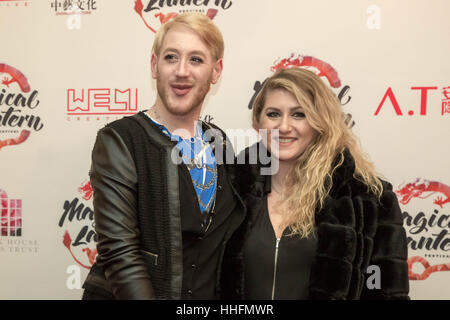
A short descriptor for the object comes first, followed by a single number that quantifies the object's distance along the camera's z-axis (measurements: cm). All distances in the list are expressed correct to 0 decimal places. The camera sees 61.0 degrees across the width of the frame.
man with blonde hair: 141
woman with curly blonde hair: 158
